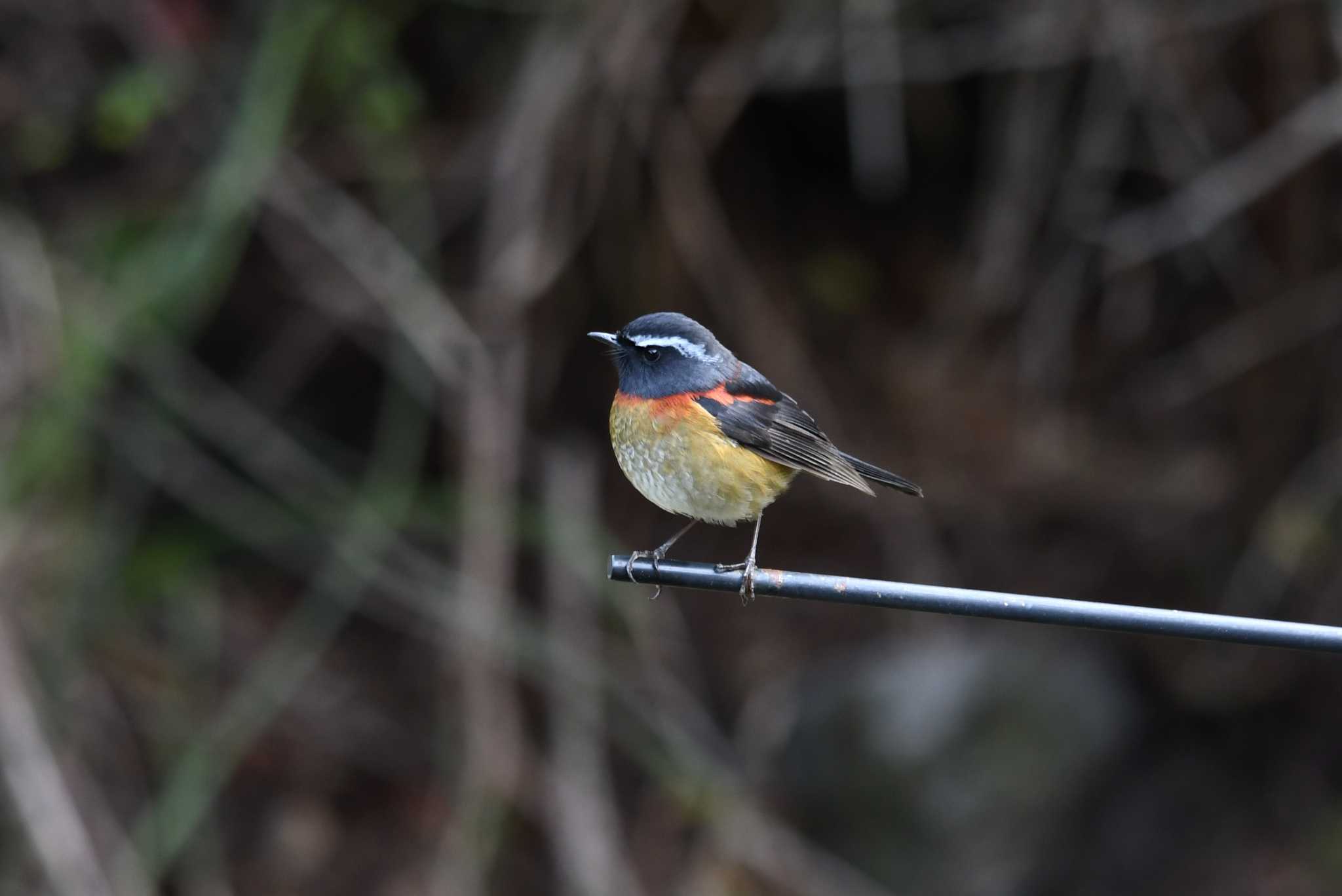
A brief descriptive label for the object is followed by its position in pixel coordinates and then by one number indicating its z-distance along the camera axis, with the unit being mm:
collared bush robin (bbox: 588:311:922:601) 5891
